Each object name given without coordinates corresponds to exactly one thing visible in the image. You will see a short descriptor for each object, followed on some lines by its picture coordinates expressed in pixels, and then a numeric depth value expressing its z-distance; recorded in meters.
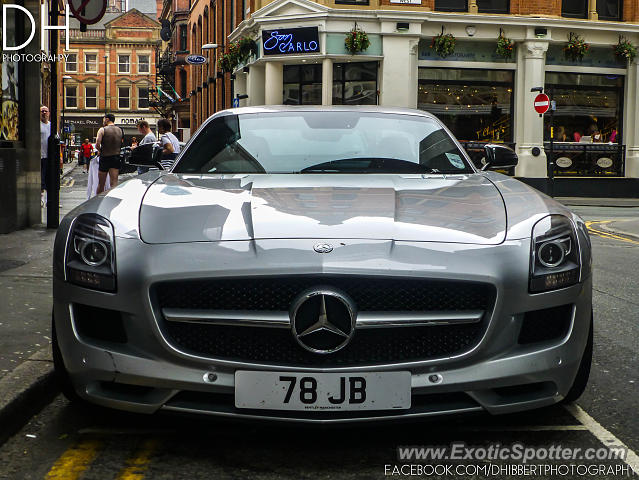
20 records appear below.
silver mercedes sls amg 3.03
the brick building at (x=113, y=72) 87.25
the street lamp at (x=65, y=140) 57.66
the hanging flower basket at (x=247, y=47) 29.80
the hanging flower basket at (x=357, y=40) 26.27
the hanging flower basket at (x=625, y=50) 27.80
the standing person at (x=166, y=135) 14.24
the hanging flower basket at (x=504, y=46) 26.86
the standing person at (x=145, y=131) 16.27
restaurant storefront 26.67
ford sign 37.31
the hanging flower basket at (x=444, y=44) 26.48
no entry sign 23.72
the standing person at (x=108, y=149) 14.00
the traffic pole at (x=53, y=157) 11.24
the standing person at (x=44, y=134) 15.35
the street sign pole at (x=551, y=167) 22.86
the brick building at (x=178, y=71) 60.25
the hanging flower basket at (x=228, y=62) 31.91
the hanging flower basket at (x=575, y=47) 27.41
